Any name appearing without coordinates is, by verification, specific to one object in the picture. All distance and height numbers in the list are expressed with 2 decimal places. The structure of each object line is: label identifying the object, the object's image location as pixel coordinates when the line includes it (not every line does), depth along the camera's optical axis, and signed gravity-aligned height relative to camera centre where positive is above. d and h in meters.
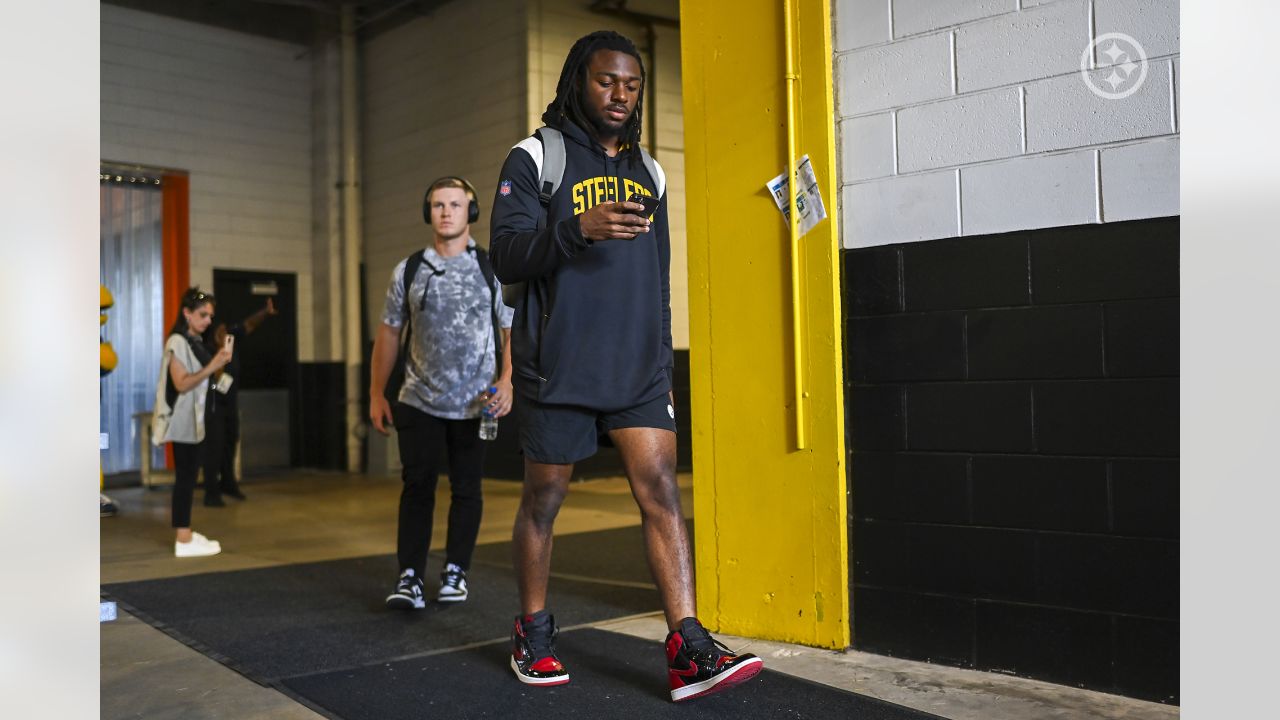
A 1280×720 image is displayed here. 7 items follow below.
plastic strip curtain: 10.12 +0.70
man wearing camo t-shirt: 3.87 -0.01
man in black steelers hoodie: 2.66 +0.11
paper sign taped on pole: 3.10 +0.49
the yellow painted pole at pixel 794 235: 3.09 +0.38
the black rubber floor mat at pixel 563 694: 2.55 -0.81
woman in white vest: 5.39 -0.19
